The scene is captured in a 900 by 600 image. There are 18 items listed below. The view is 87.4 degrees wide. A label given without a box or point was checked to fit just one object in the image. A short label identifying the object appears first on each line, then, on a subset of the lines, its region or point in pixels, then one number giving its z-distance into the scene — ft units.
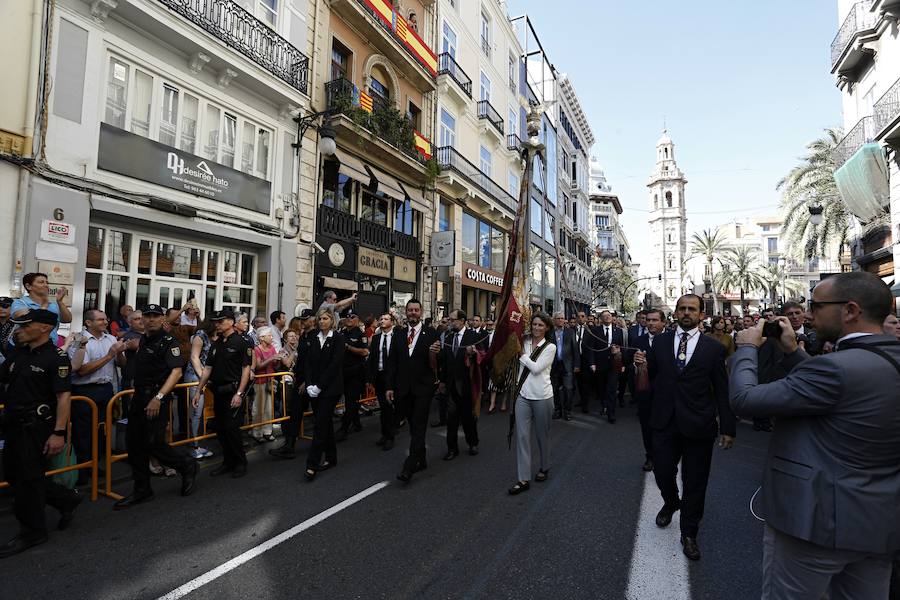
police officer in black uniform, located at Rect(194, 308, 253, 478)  17.98
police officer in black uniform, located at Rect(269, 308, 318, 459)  20.63
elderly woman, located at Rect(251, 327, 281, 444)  23.38
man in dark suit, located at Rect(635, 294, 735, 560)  12.21
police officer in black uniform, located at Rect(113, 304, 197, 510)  15.40
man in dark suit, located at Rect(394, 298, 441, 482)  18.45
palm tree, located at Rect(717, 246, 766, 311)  185.87
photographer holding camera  6.04
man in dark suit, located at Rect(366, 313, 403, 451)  20.38
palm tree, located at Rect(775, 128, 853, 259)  70.18
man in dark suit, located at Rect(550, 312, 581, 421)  30.48
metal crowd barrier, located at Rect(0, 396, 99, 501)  15.40
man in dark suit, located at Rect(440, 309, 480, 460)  20.71
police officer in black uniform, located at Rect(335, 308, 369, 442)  24.38
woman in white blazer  16.49
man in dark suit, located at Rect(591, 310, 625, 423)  29.72
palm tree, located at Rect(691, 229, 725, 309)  181.47
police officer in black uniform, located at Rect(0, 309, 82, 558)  12.13
